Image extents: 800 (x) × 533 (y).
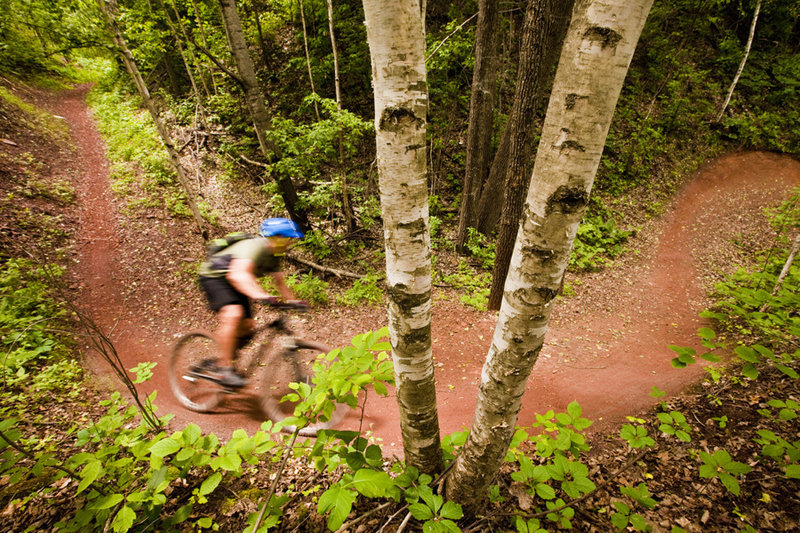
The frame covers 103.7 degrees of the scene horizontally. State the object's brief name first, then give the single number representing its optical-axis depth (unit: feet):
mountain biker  14.38
